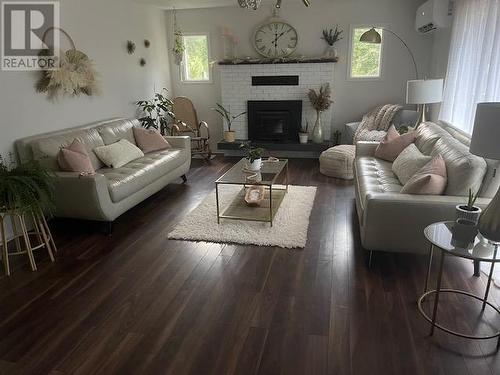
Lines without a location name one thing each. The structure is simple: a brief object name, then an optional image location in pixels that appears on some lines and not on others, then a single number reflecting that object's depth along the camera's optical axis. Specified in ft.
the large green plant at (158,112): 18.40
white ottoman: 16.02
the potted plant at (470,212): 6.78
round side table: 6.07
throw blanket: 17.35
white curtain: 10.69
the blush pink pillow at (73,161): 11.18
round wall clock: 19.49
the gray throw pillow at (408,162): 10.25
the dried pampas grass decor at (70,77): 12.32
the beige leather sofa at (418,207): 8.07
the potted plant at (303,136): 19.76
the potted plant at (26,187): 8.60
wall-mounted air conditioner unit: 14.67
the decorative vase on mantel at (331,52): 19.03
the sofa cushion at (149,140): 15.39
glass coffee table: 11.49
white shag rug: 10.48
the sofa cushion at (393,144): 12.80
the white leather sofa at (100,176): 10.72
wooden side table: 8.94
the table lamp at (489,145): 6.26
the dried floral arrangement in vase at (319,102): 19.21
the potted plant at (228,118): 20.53
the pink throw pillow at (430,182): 8.41
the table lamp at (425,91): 13.69
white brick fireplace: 19.44
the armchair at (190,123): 20.31
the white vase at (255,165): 12.34
